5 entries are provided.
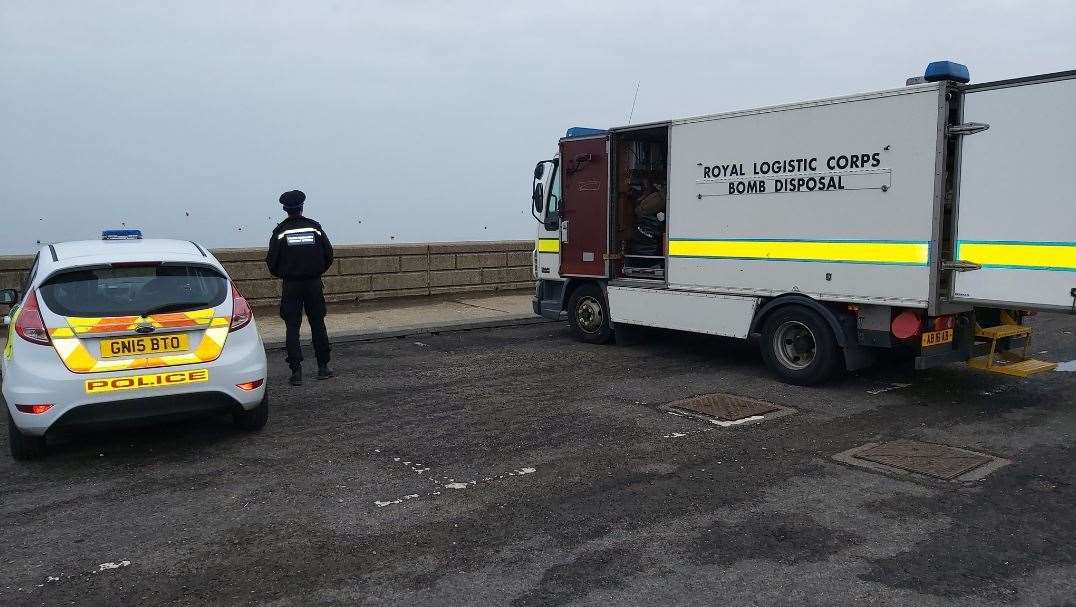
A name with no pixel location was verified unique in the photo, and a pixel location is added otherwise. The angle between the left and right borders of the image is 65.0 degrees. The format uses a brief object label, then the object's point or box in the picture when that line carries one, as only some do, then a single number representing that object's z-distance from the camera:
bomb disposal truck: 6.58
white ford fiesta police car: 5.48
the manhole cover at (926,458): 5.43
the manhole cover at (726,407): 6.99
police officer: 8.21
